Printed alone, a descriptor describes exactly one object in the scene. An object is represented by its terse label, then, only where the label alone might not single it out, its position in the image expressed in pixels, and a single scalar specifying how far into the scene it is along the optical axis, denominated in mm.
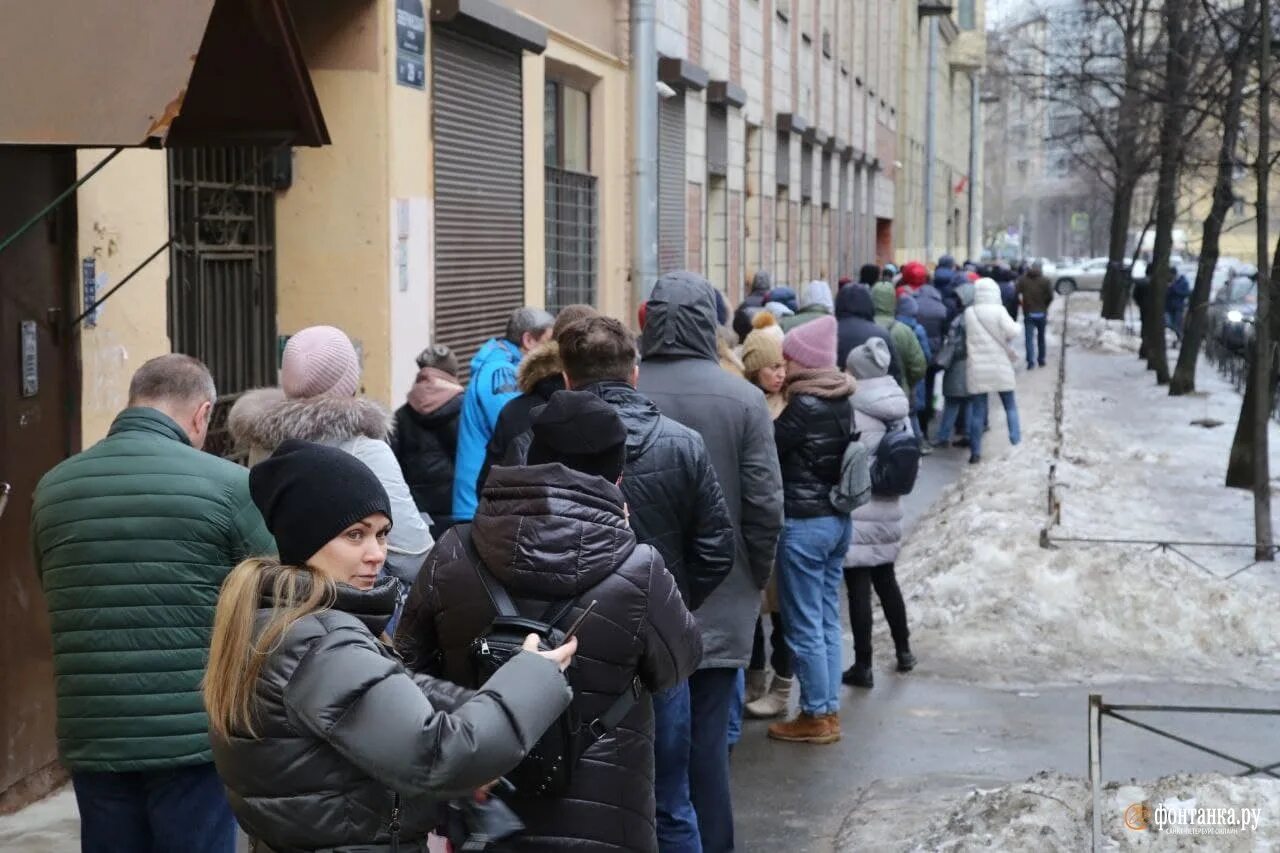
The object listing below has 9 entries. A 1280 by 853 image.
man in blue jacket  7215
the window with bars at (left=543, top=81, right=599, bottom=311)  14305
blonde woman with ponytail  2984
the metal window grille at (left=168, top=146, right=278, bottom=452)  8250
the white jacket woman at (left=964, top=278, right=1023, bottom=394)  16688
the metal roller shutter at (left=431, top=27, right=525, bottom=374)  11008
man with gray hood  5703
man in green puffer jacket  4172
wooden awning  4609
